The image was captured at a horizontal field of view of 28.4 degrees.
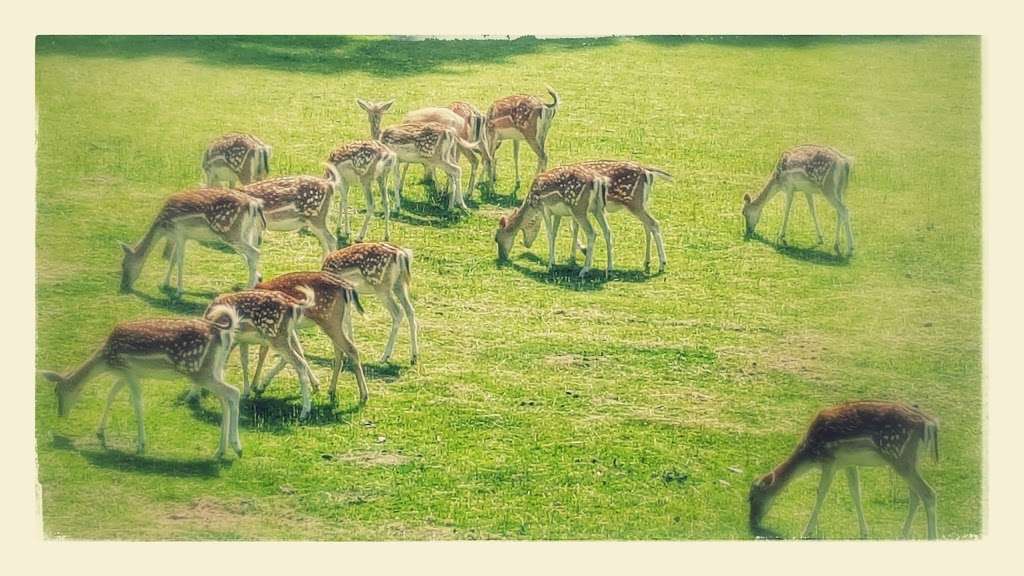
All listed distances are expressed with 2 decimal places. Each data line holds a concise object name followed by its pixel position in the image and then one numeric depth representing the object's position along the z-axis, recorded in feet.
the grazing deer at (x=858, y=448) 48.21
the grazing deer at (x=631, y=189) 59.52
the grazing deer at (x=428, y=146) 62.28
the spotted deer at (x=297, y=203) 57.72
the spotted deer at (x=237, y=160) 60.90
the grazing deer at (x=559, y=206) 59.00
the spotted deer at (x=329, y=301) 52.19
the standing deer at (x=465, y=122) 64.13
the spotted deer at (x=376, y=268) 54.34
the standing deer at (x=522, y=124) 64.95
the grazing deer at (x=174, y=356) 49.62
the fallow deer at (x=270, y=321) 50.96
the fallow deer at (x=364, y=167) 60.75
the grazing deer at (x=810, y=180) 61.21
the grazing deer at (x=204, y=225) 56.03
